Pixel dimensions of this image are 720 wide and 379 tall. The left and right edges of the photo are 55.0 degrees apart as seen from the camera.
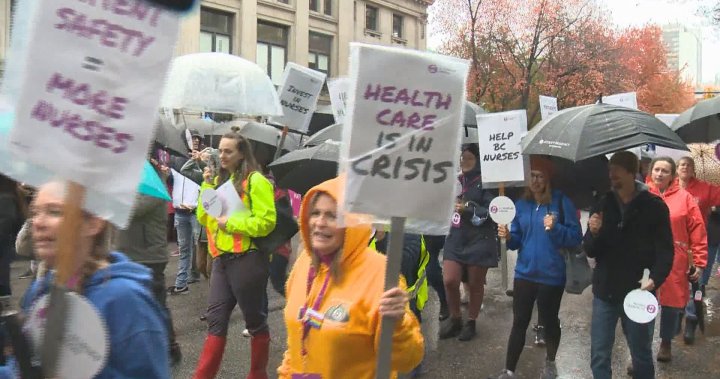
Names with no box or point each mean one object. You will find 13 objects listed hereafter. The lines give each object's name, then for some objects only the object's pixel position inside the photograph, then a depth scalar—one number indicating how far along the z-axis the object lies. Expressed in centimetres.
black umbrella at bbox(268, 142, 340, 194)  583
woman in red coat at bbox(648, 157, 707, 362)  558
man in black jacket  446
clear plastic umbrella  705
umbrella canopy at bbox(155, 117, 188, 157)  770
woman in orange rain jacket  277
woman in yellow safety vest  471
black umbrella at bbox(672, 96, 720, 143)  691
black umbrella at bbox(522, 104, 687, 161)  457
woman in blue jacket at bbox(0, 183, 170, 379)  199
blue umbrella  428
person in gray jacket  496
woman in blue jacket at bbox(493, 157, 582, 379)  508
